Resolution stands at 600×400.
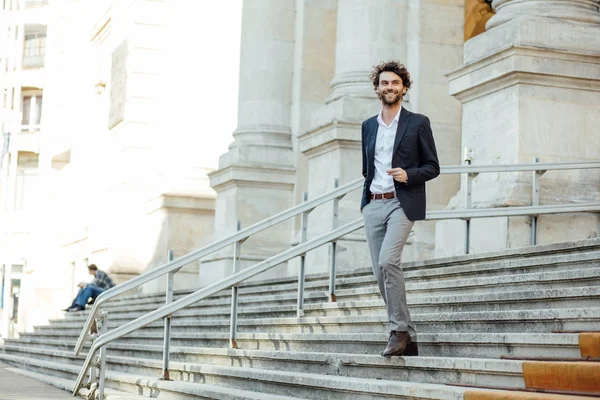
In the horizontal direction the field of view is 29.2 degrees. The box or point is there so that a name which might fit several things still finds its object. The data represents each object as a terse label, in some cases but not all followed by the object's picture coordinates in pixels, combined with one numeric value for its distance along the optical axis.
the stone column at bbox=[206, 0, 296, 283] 18.42
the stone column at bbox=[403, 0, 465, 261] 14.71
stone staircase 5.91
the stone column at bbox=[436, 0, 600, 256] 10.52
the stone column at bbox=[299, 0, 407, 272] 14.90
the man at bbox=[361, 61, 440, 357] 6.67
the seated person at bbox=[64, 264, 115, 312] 22.06
